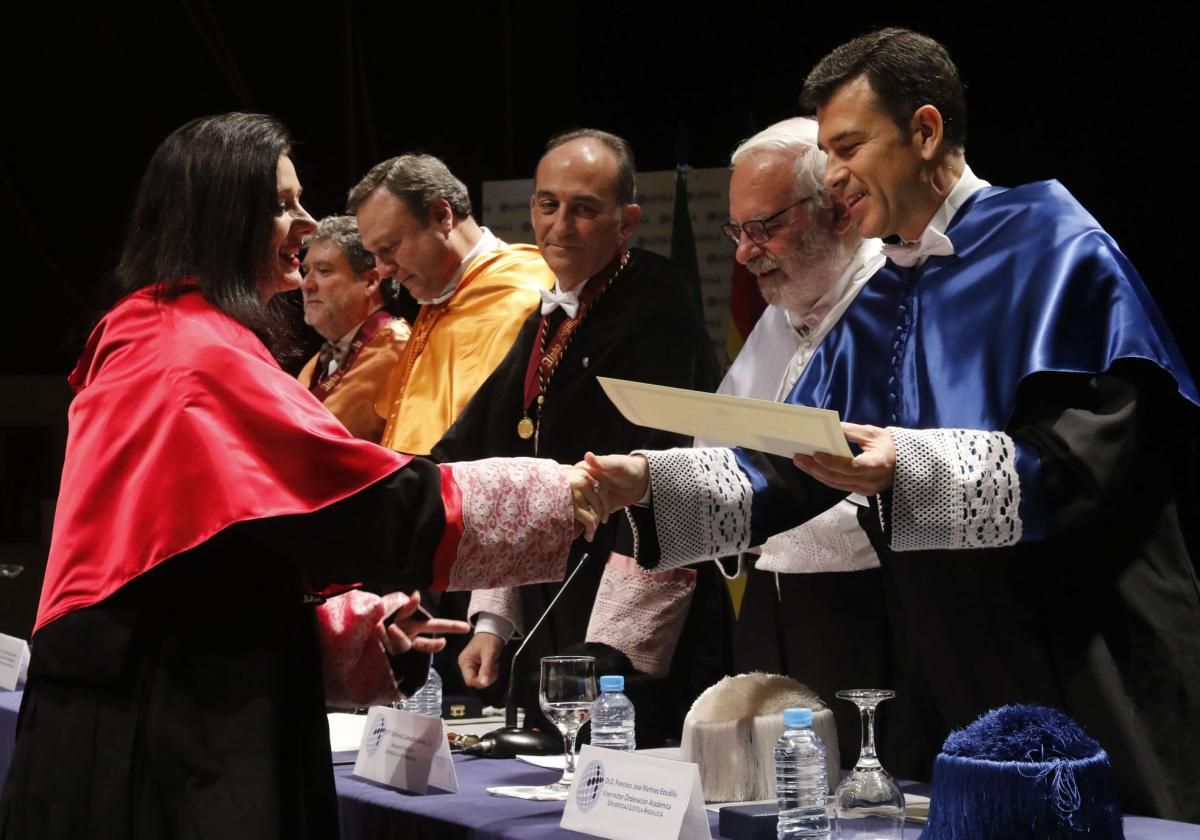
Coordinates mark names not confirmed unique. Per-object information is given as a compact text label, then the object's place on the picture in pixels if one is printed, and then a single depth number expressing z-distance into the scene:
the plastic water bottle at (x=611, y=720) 2.39
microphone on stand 2.70
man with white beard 2.87
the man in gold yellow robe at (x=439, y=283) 4.20
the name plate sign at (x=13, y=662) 3.57
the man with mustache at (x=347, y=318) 4.76
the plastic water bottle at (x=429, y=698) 3.14
